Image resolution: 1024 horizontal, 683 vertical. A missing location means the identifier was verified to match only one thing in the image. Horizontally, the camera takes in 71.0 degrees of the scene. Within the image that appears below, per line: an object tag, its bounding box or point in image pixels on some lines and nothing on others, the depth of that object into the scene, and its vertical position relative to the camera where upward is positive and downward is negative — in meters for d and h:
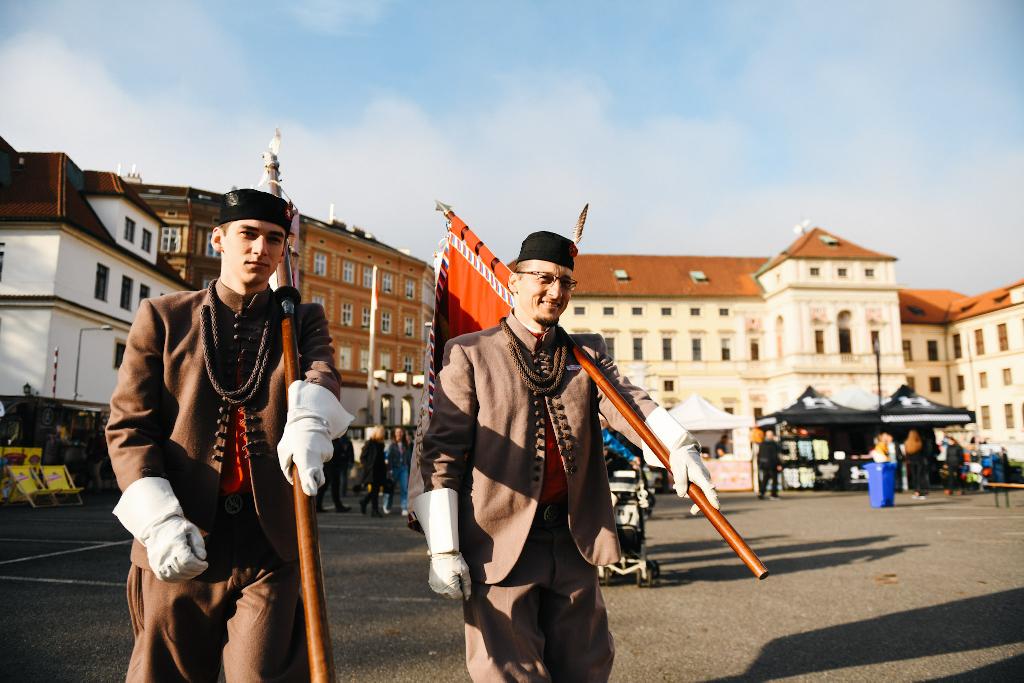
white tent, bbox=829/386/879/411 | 24.87 +1.78
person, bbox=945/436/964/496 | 20.20 -0.31
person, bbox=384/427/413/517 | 15.98 -0.19
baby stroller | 7.01 -0.76
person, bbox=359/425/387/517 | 13.95 -0.36
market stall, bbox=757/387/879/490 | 22.73 +0.25
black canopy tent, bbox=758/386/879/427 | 23.34 +1.10
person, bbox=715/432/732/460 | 26.36 +0.15
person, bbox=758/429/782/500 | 18.73 -0.31
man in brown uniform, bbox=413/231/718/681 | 2.39 -0.15
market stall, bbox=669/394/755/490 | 22.83 +0.57
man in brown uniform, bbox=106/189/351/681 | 2.07 -0.08
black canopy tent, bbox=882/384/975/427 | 22.92 +1.17
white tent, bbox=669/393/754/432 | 23.89 +1.08
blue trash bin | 15.91 -0.77
